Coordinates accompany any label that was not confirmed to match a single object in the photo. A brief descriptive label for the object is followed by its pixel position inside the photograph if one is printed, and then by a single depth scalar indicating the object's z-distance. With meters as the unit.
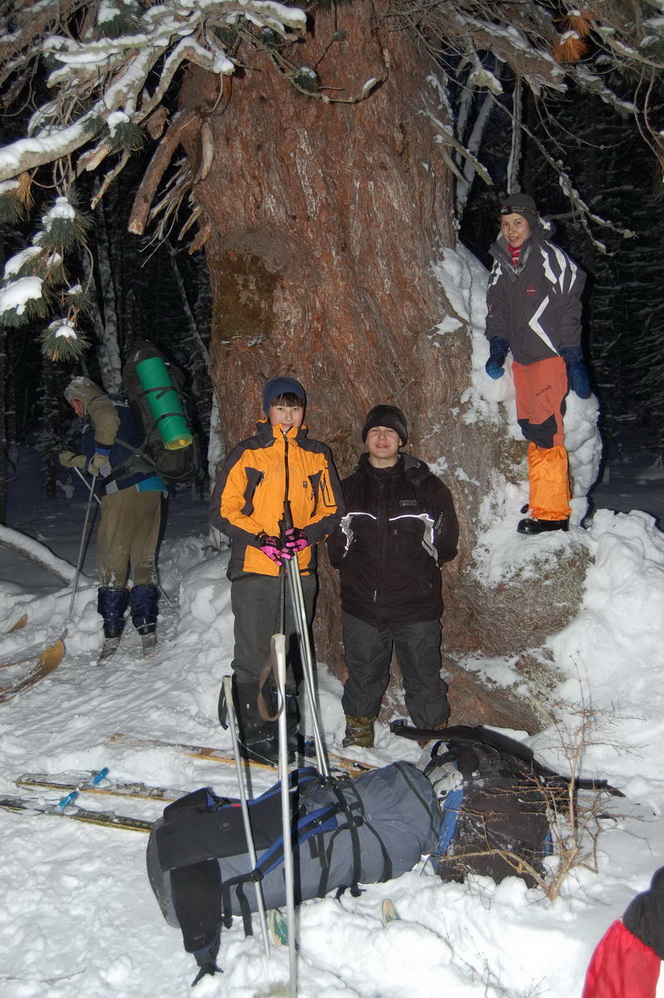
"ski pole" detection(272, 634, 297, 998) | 2.37
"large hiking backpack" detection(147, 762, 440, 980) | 2.77
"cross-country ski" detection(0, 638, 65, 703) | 5.44
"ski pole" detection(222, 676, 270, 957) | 2.70
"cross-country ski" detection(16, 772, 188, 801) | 3.85
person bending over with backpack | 5.77
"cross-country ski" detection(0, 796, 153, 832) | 3.55
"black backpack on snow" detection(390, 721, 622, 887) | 2.96
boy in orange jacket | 4.27
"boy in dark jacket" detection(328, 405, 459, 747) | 4.38
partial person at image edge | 2.05
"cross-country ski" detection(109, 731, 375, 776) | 4.15
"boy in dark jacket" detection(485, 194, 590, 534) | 4.32
